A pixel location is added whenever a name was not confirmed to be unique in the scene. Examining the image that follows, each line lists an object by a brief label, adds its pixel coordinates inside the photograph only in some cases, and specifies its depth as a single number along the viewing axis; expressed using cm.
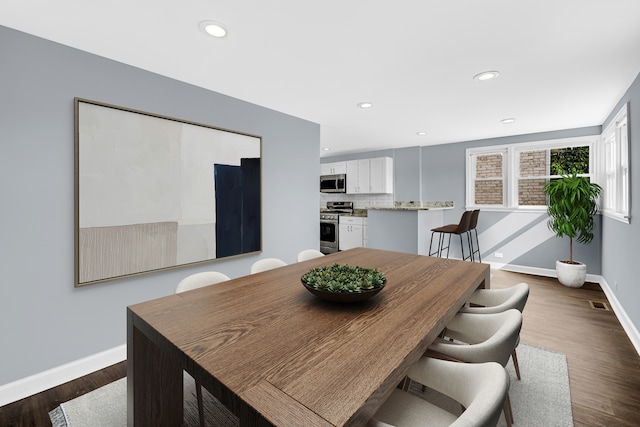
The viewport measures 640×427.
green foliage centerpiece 136
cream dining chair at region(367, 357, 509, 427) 87
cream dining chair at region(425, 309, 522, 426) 118
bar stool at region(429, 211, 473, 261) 434
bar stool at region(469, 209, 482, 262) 463
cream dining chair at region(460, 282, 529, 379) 165
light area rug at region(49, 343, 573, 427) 170
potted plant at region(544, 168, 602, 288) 399
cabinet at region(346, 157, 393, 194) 609
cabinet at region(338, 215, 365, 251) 611
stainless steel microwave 680
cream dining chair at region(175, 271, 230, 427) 179
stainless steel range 646
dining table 78
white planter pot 398
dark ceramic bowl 134
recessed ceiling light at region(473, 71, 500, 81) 248
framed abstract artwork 216
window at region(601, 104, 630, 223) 288
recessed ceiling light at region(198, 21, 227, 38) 181
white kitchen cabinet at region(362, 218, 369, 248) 606
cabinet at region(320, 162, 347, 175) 683
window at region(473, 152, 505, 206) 510
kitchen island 468
